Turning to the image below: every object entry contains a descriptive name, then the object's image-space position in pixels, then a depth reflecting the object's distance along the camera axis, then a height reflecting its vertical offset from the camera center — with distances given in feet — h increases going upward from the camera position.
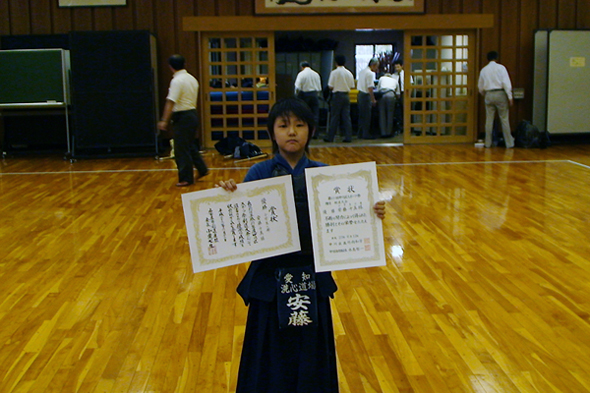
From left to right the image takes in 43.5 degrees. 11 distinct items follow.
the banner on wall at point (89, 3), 35.60 +4.25
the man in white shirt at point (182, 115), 23.71 -0.77
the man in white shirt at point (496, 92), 35.14 -0.20
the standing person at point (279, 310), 7.20 -2.10
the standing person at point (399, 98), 42.78 -0.55
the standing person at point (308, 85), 39.32 +0.25
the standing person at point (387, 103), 41.73 -0.80
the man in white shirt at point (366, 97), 39.55 -0.43
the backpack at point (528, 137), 35.99 -2.39
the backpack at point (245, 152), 32.50 -2.68
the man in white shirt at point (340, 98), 38.24 -0.45
